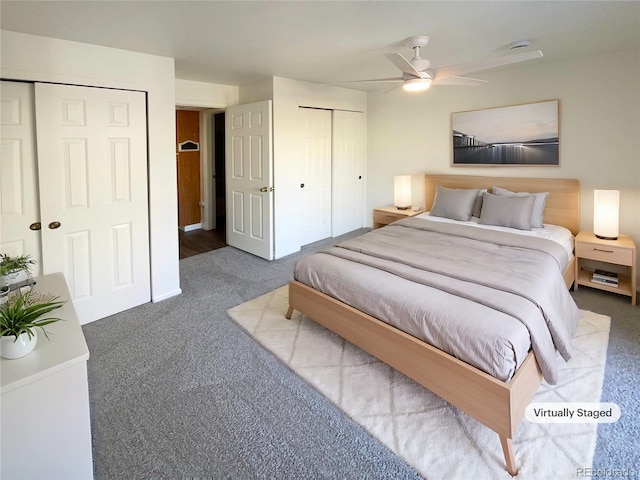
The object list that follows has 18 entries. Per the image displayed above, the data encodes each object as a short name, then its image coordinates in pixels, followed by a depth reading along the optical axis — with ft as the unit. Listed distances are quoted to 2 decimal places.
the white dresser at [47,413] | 4.27
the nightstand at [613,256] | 10.80
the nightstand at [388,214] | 16.12
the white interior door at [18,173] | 8.43
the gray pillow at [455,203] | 13.70
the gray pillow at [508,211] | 12.17
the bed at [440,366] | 5.56
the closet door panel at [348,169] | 18.13
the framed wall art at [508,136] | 13.01
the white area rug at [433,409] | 5.63
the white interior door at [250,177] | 14.83
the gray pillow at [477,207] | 13.89
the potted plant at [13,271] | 6.11
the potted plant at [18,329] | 4.55
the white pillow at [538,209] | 12.39
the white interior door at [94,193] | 9.10
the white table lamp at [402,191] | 16.55
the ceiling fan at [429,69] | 8.31
